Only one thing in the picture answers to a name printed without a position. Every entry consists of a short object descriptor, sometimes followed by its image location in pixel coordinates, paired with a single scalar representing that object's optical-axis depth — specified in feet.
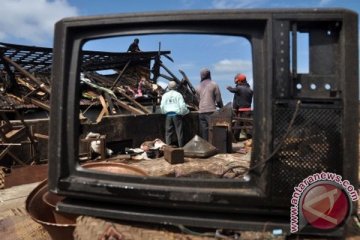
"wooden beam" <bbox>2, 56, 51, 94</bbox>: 33.52
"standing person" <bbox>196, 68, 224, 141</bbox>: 27.07
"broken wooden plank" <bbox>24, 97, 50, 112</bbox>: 32.37
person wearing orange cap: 25.45
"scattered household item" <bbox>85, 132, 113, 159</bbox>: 26.48
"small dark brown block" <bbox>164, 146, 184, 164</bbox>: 13.03
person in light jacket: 27.99
